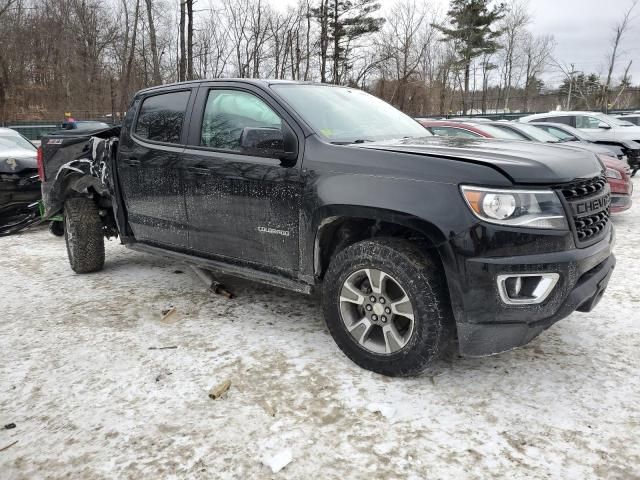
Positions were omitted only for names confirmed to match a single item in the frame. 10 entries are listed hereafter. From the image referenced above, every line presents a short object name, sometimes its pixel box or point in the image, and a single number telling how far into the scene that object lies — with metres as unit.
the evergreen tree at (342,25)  34.03
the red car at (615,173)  6.75
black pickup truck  2.44
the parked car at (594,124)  13.37
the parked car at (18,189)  7.81
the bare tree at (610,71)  36.32
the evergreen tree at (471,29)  40.88
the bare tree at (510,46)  43.19
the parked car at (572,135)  10.77
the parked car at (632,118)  18.14
